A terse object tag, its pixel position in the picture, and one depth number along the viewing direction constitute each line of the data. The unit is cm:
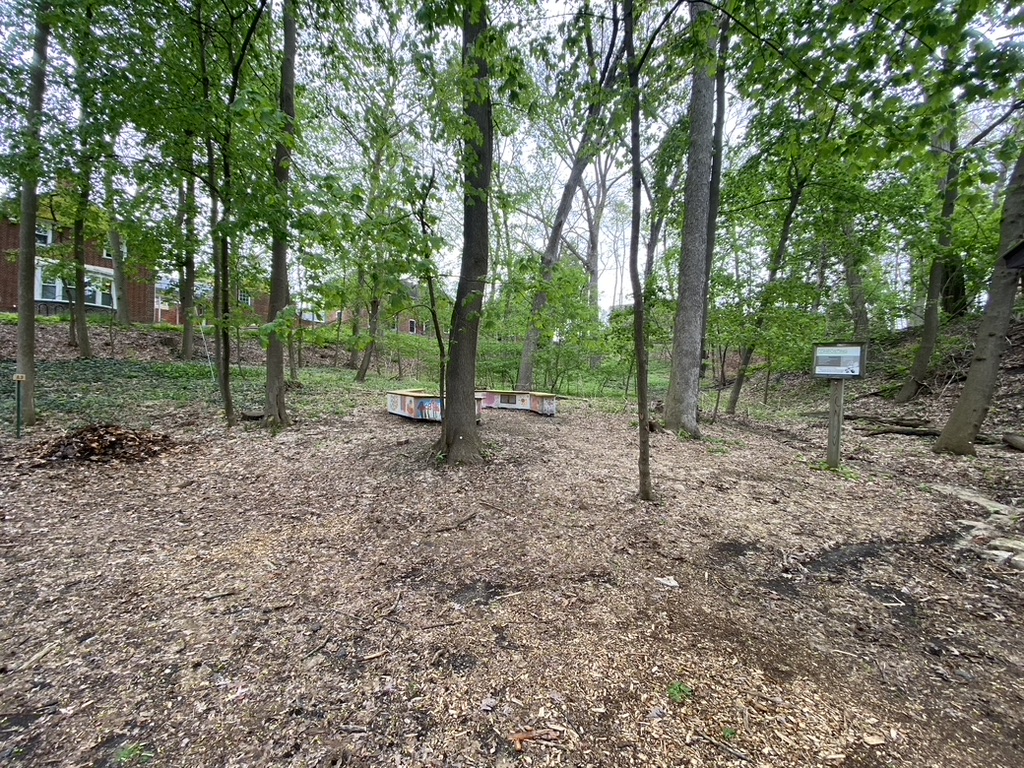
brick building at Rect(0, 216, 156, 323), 965
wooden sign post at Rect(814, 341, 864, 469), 447
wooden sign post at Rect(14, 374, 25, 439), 444
